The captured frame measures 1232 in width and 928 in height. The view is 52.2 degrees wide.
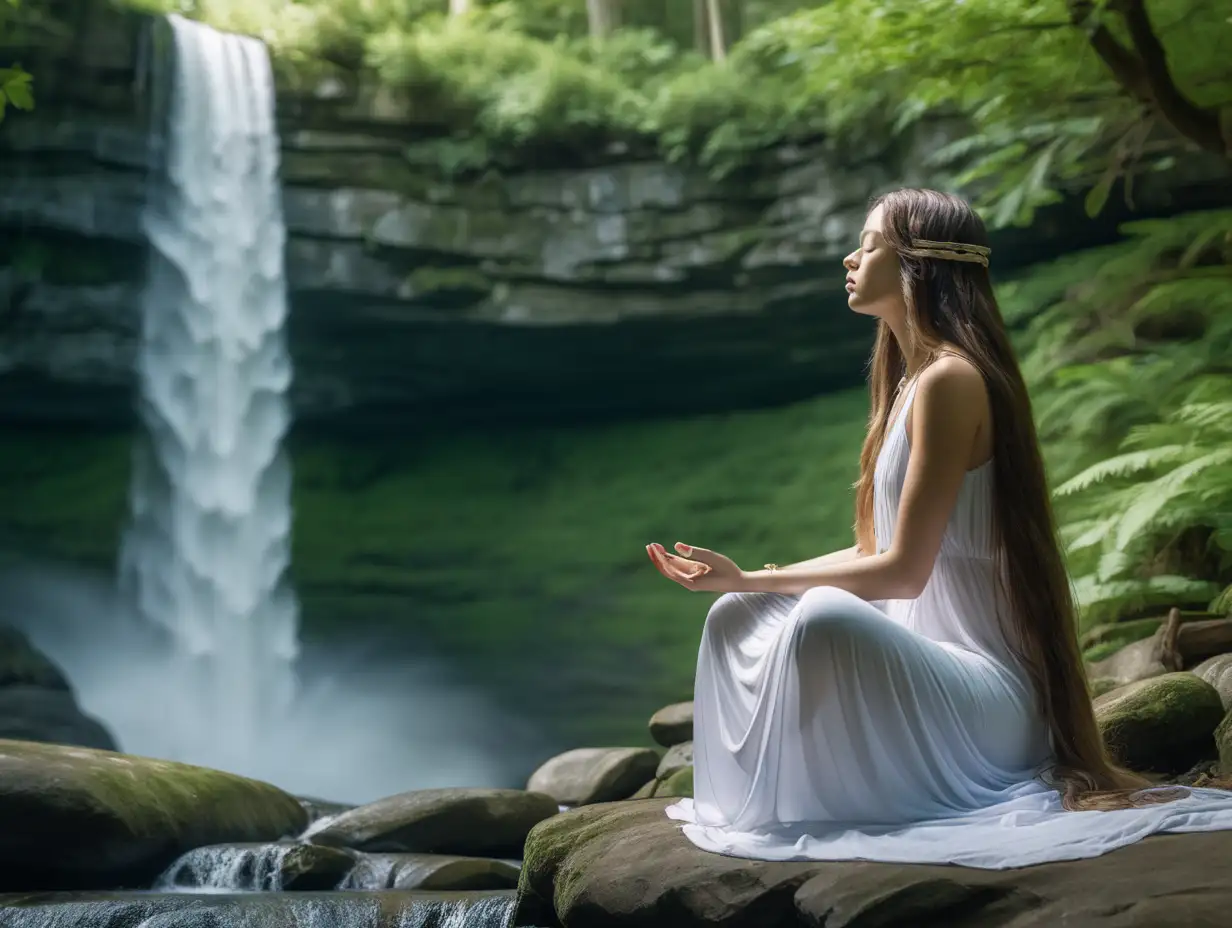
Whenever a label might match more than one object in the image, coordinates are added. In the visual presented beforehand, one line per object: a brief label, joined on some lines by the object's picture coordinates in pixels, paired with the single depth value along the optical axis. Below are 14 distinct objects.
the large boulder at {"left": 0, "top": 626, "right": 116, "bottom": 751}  10.48
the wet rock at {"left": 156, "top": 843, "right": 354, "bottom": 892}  6.17
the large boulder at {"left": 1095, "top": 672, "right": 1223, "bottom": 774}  4.87
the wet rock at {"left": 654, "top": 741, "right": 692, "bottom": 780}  8.49
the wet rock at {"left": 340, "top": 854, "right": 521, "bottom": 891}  6.11
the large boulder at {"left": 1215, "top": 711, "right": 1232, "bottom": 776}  4.49
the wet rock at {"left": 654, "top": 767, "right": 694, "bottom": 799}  7.62
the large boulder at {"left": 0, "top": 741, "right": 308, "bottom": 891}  6.00
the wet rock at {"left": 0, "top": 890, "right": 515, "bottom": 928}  5.02
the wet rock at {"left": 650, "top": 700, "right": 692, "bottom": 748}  9.56
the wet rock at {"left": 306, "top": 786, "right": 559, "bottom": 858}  6.98
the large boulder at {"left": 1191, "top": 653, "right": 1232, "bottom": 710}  5.43
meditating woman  2.95
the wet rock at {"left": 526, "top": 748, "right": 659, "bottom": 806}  8.80
